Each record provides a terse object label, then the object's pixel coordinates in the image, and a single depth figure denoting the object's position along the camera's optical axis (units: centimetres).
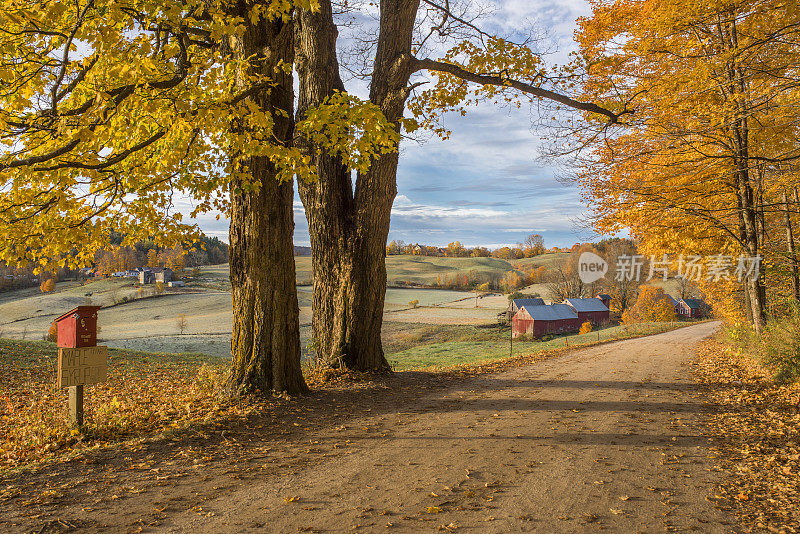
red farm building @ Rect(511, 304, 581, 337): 4391
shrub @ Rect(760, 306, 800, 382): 980
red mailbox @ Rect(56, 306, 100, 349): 605
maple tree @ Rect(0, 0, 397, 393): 557
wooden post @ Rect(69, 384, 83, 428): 588
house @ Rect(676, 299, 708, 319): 6912
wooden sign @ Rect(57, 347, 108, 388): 588
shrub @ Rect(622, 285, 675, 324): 4966
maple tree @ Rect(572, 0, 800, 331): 1034
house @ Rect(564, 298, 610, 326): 5076
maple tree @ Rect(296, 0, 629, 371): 957
